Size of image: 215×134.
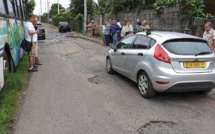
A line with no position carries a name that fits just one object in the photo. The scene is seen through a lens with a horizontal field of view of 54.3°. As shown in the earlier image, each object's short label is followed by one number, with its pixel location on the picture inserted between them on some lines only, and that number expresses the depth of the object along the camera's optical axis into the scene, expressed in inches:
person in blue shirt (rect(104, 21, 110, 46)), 579.6
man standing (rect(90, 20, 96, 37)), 861.4
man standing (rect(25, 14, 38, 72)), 272.7
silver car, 171.5
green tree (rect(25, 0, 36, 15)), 1166.0
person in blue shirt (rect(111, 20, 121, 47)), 527.8
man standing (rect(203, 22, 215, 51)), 274.7
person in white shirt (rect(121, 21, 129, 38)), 501.4
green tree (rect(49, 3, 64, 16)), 3460.9
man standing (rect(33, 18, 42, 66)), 334.3
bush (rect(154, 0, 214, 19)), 408.8
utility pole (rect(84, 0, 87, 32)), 1003.6
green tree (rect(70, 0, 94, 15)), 1258.6
